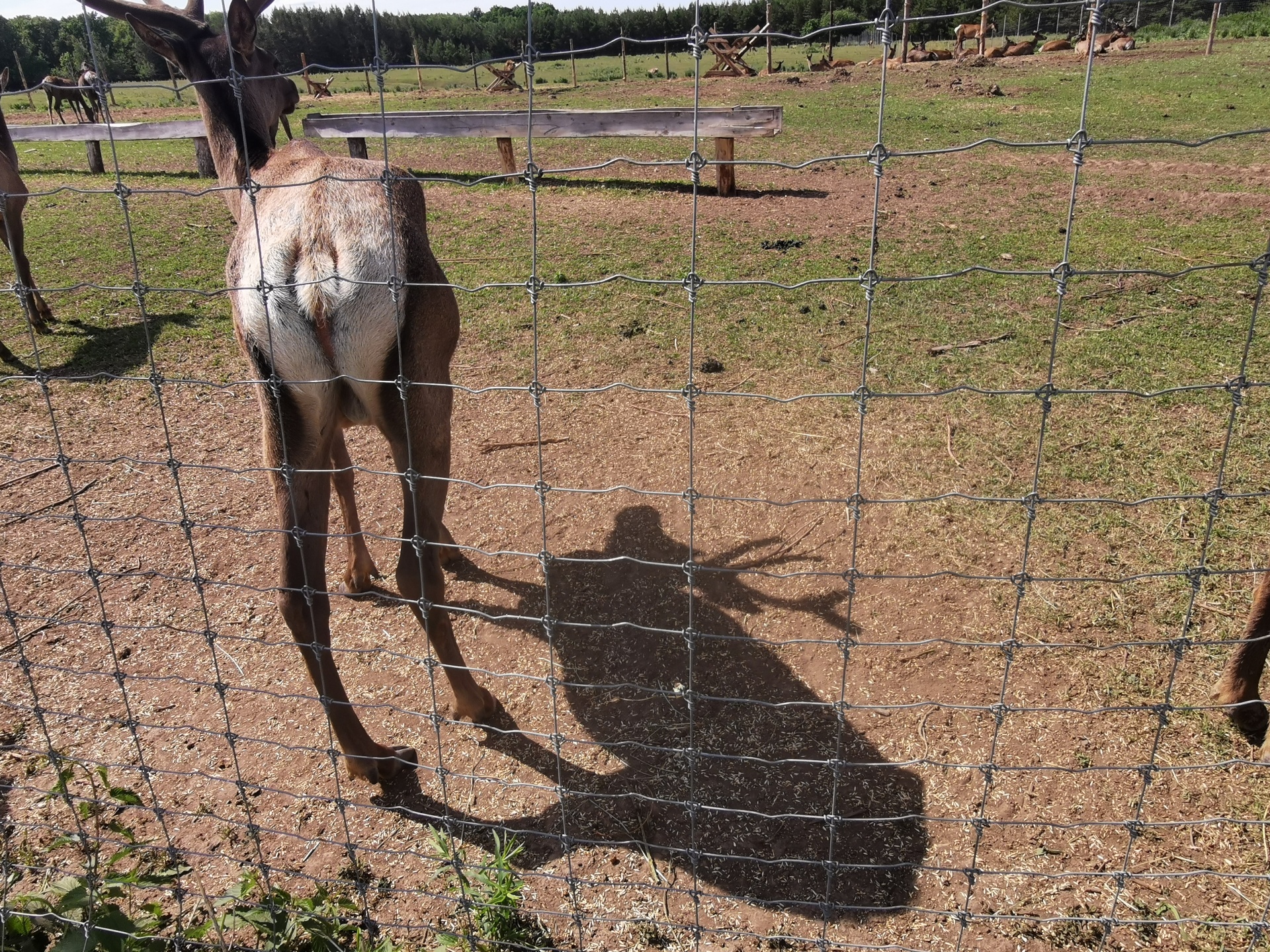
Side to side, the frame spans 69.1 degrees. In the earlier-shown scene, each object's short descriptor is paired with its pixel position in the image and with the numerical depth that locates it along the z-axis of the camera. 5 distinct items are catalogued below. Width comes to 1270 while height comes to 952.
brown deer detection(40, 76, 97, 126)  26.19
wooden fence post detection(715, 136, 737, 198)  11.12
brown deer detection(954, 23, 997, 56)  31.30
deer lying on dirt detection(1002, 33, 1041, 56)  28.77
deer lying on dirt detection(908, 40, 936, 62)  29.84
